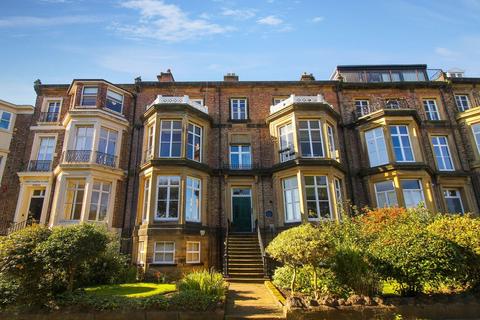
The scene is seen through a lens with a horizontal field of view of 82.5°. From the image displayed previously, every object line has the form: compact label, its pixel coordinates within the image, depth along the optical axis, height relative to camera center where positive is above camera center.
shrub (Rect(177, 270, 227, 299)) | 9.23 -1.53
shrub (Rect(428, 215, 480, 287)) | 9.16 -0.21
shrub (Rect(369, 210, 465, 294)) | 8.40 -0.76
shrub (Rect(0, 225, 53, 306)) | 8.45 -0.83
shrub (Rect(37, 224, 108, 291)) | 8.83 -0.18
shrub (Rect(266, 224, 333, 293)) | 8.80 -0.38
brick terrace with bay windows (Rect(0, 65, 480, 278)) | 16.19 +5.08
